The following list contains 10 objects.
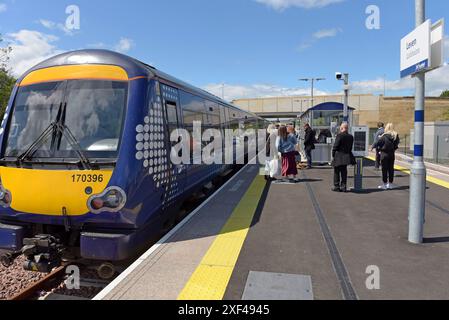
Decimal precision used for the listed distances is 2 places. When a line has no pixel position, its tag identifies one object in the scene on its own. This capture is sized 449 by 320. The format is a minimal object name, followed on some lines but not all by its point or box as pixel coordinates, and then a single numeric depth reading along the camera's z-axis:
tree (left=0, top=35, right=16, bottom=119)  26.00
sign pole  4.82
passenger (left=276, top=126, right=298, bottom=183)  9.83
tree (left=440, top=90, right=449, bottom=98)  97.65
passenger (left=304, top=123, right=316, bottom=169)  13.15
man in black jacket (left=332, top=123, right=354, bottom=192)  8.53
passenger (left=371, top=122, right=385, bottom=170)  12.38
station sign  4.52
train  4.34
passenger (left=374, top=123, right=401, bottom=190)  8.80
